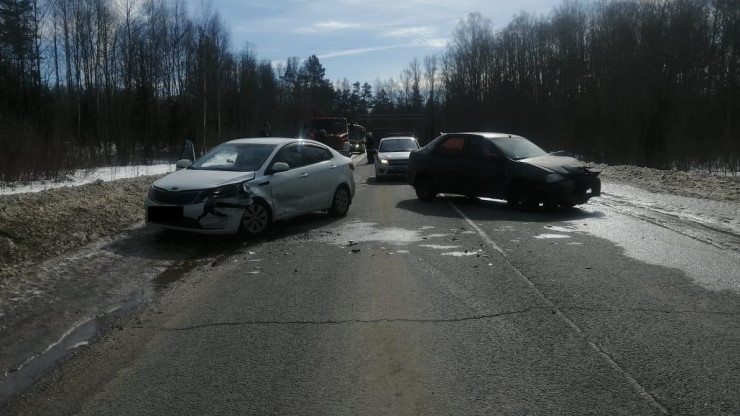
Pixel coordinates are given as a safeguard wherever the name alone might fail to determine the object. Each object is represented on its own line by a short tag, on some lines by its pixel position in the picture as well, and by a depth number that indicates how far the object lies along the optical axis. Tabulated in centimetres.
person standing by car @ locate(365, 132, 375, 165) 3909
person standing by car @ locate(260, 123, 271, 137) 2497
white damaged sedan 972
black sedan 1330
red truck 4212
